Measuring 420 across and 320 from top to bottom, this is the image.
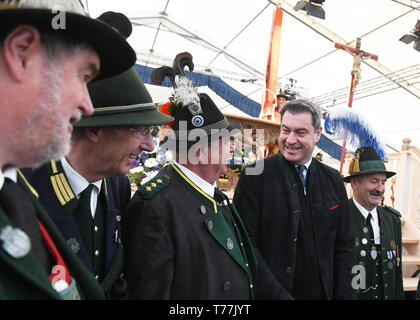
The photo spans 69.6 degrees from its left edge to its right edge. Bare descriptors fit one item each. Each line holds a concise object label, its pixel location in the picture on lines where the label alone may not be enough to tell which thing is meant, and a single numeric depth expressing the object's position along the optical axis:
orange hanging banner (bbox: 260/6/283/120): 7.36
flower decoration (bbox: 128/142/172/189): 2.81
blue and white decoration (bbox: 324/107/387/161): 3.36
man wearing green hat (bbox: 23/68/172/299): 1.27
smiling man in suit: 2.11
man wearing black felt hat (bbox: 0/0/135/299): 0.71
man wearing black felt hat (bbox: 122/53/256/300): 1.41
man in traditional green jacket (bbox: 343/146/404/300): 2.59
